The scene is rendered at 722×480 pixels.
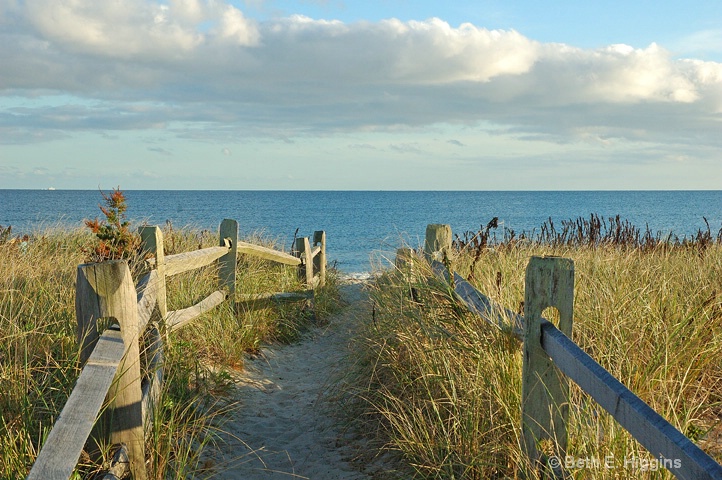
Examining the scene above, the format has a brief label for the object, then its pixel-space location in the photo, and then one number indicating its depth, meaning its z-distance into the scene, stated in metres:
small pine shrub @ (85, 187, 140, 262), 6.52
